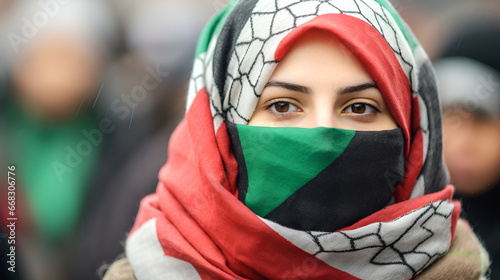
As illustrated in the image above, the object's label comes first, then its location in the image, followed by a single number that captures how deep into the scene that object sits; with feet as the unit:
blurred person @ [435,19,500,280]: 9.07
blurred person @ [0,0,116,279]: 8.59
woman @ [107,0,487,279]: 4.95
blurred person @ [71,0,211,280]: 8.28
